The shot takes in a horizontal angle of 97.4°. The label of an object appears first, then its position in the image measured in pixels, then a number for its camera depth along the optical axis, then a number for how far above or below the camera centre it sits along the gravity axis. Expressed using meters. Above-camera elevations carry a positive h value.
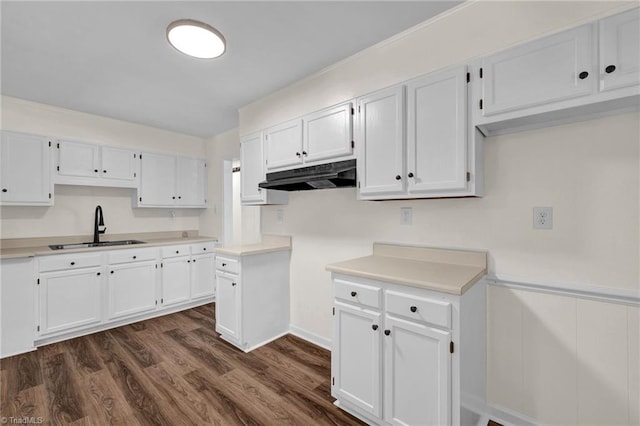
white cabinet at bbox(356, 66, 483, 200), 1.62 +0.46
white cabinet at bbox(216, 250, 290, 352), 2.59 -0.82
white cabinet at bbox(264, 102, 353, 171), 2.21 +0.65
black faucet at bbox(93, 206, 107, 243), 3.48 -0.15
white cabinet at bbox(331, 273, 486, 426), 1.37 -0.76
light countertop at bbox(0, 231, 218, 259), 2.73 -0.36
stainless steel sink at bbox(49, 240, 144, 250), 3.19 -0.37
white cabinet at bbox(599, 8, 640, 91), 1.19 +0.71
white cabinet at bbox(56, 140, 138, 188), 3.14 +0.58
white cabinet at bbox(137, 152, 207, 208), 3.78 +0.46
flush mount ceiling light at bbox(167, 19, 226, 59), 1.84 +1.21
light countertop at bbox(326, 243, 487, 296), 1.45 -0.35
